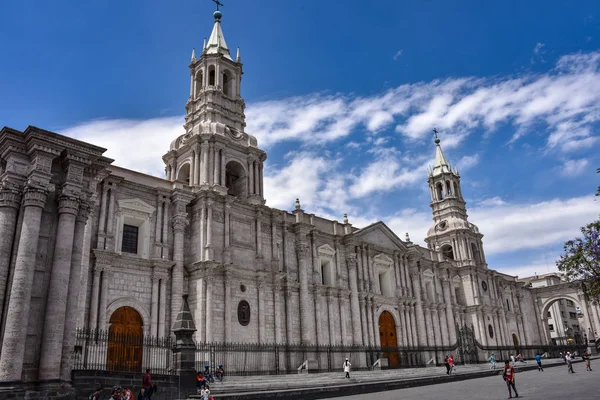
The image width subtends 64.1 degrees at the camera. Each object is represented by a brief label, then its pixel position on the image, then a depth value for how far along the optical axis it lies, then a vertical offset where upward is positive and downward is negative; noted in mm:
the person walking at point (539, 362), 27797 -1103
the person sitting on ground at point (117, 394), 11562 -734
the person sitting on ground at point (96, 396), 11606 -757
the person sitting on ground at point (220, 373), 19159 -602
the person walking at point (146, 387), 14469 -763
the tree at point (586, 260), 20594 +3351
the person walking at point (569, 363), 23391 -1034
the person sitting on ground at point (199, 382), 16092 -765
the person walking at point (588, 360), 24478 -981
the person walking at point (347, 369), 22109 -777
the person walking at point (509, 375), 13914 -886
